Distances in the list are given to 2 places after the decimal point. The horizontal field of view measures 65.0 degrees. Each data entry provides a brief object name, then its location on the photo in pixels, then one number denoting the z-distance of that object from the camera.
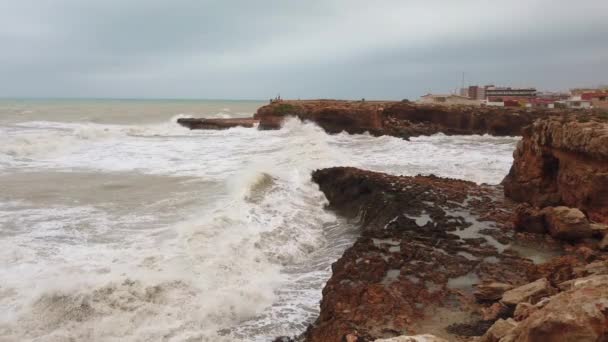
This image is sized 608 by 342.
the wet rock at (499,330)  3.68
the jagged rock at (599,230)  7.61
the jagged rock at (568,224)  7.74
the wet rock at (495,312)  4.91
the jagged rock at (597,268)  5.34
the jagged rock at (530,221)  8.42
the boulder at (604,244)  7.13
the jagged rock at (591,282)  3.66
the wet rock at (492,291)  5.61
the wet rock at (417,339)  3.71
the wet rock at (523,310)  4.06
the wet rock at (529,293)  4.85
